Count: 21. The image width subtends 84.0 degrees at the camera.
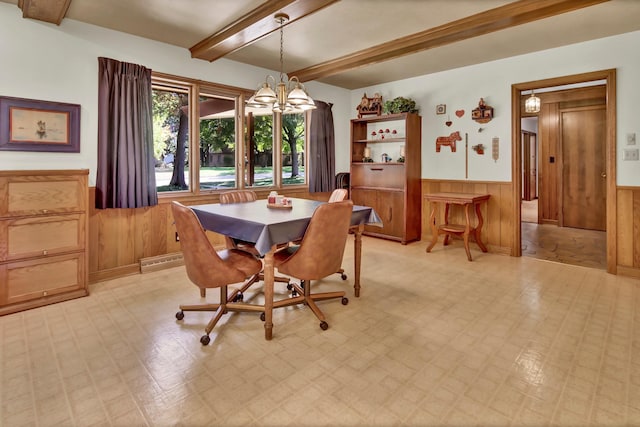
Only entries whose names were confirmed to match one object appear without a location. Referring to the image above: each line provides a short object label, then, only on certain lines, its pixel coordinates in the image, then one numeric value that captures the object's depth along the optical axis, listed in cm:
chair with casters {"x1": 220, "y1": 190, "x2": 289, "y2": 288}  321
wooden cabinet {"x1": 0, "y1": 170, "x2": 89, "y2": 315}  286
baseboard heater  397
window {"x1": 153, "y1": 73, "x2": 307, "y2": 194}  433
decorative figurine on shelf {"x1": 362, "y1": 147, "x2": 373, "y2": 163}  598
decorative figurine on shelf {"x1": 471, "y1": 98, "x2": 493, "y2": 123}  480
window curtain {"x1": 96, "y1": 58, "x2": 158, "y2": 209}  357
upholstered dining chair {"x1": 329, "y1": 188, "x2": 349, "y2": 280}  361
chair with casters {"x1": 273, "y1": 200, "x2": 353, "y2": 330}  248
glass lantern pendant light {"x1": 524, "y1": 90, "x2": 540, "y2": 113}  549
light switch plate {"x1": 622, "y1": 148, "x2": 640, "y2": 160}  376
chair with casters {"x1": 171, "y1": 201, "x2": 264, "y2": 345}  235
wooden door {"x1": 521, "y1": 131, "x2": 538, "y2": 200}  921
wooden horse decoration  520
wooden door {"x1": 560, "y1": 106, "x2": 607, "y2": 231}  628
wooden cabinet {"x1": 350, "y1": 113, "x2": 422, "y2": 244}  537
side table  452
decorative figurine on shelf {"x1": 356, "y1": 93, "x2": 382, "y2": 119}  573
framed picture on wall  309
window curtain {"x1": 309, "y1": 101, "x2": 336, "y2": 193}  579
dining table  240
